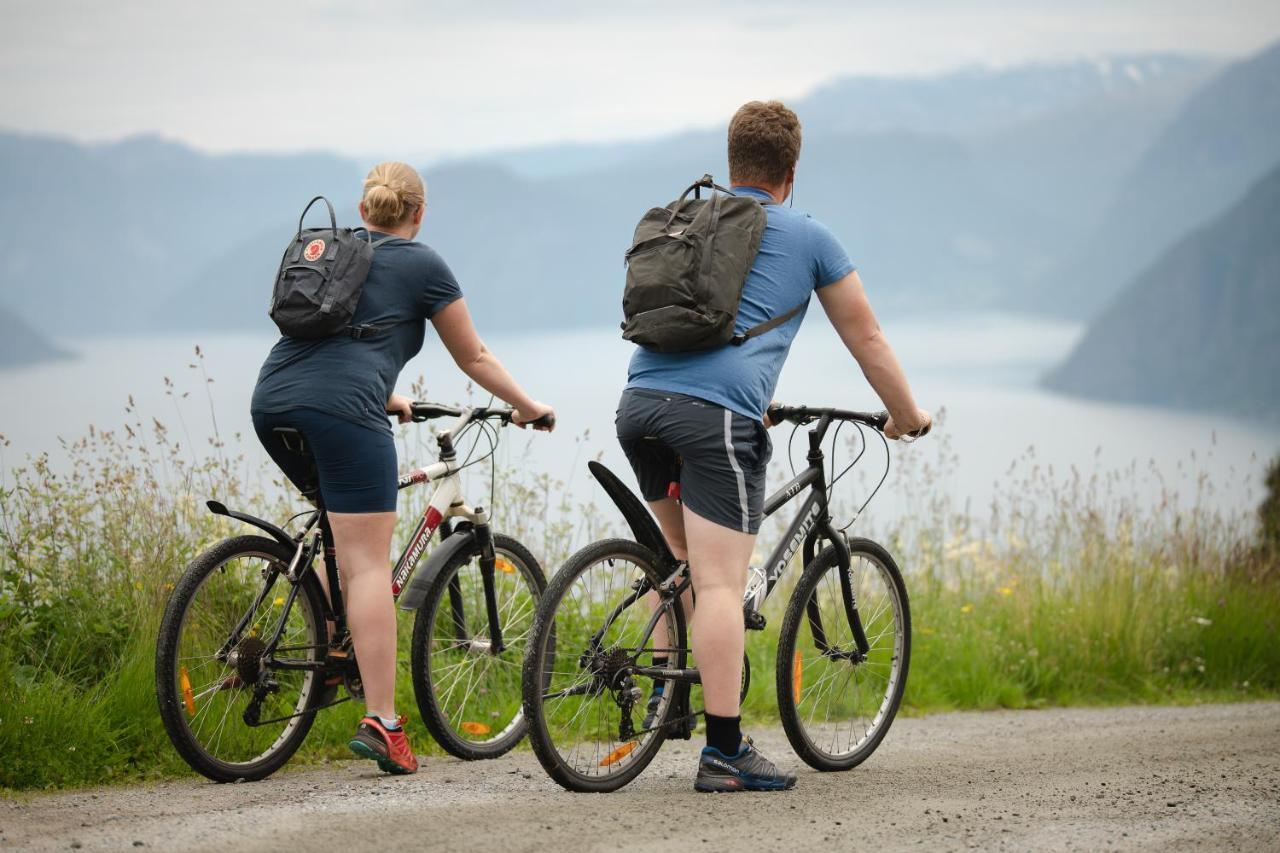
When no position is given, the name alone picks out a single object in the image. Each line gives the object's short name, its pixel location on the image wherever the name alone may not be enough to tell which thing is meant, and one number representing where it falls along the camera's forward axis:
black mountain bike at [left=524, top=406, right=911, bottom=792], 7.98
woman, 7.94
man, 7.71
